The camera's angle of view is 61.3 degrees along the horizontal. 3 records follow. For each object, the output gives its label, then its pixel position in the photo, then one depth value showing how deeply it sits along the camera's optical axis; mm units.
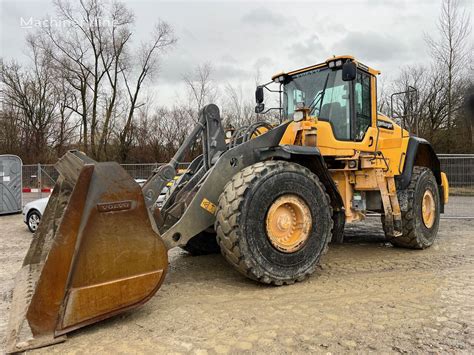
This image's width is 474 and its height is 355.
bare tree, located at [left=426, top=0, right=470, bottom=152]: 21906
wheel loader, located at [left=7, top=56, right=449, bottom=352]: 3215
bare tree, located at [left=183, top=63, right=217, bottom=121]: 27006
